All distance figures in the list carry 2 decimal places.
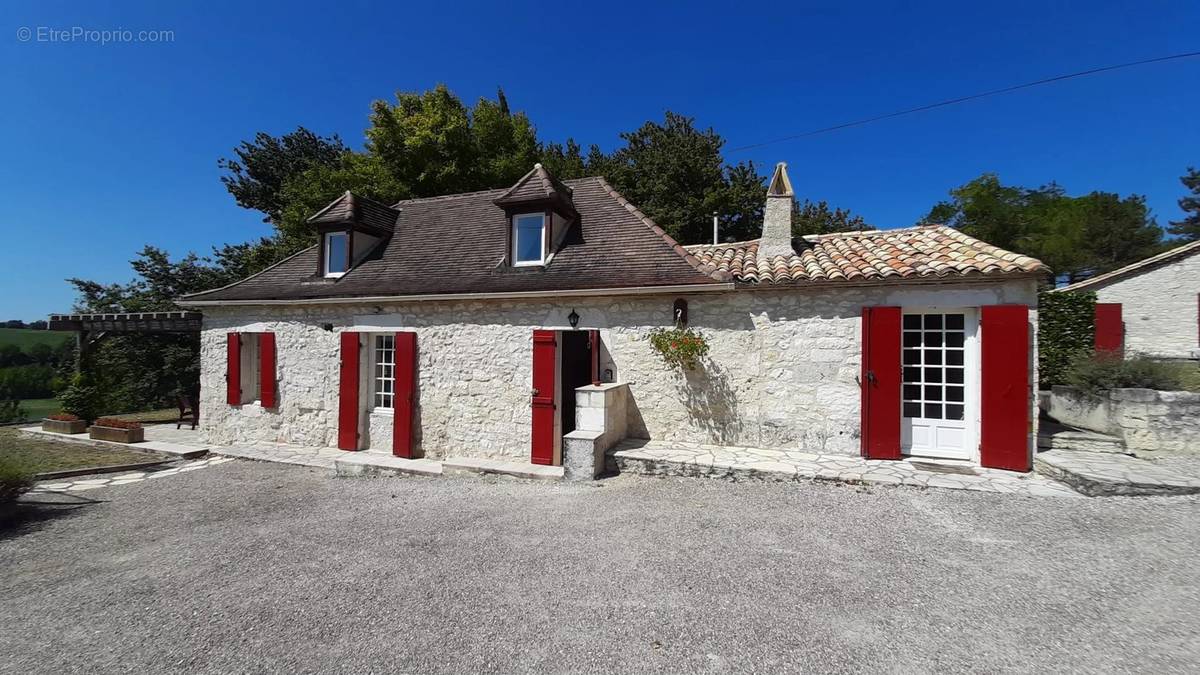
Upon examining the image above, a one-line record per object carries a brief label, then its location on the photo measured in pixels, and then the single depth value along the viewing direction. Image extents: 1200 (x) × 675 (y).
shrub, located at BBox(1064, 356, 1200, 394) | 6.48
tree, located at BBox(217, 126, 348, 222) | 23.45
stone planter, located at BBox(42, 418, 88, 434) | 10.48
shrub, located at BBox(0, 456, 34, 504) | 5.32
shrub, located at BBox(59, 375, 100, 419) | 10.83
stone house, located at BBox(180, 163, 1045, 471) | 6.05
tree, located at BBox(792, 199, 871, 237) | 22.27
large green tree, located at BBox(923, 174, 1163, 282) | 24.03
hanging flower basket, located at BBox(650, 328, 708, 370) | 6.63
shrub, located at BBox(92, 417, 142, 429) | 9.78
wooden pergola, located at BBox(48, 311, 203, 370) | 11.21
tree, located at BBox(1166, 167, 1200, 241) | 31.05
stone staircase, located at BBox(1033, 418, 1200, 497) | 4.90
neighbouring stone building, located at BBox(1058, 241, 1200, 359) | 11.96
